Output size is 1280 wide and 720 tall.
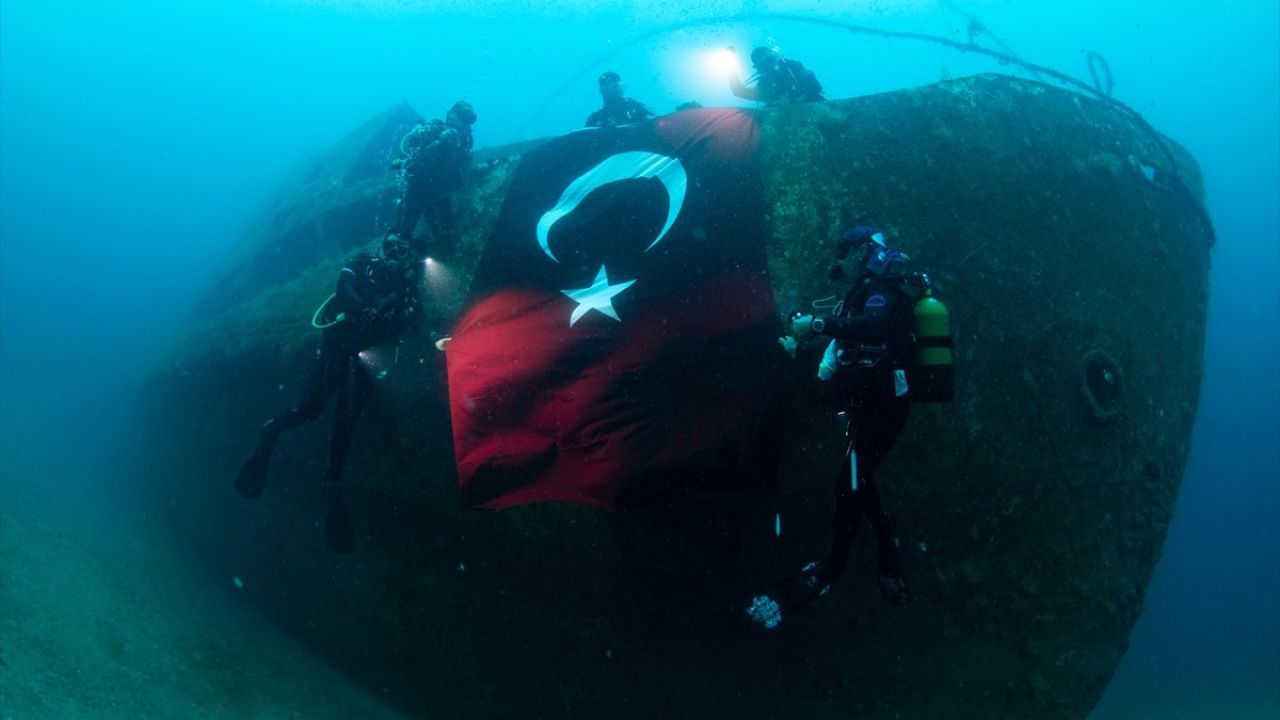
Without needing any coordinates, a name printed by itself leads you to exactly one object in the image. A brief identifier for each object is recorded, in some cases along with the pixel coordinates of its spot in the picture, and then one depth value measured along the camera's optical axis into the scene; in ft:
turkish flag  14.52
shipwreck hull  15.28
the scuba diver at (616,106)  28.35
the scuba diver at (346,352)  18.54
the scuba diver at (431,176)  20.81
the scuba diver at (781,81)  28.58
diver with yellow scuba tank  11.58
